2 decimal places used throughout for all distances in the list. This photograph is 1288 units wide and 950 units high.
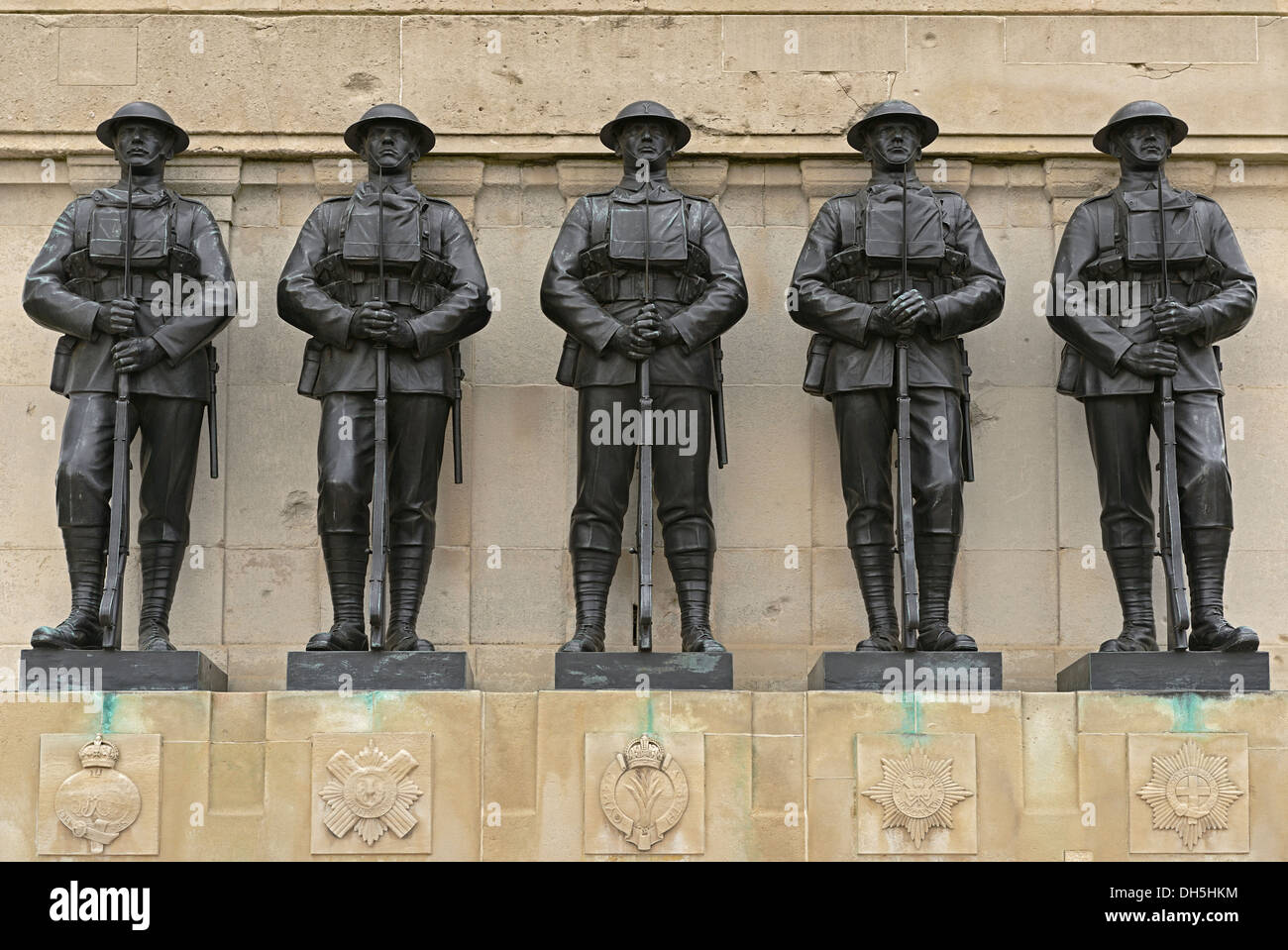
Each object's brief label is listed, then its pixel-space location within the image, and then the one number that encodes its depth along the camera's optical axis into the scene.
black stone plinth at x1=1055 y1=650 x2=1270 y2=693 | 13.07
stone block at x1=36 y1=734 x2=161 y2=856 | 12.77
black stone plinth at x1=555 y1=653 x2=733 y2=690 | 13.07
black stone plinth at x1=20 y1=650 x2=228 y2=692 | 13.12
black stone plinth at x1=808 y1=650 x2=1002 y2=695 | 13.05
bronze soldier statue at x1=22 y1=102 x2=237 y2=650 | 13.48
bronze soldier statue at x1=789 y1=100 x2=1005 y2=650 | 13.46
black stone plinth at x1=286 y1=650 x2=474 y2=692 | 13.05
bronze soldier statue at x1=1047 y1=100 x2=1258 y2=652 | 13.38
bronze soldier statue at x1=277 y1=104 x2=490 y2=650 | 13.47
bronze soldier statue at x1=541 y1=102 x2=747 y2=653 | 13.45
